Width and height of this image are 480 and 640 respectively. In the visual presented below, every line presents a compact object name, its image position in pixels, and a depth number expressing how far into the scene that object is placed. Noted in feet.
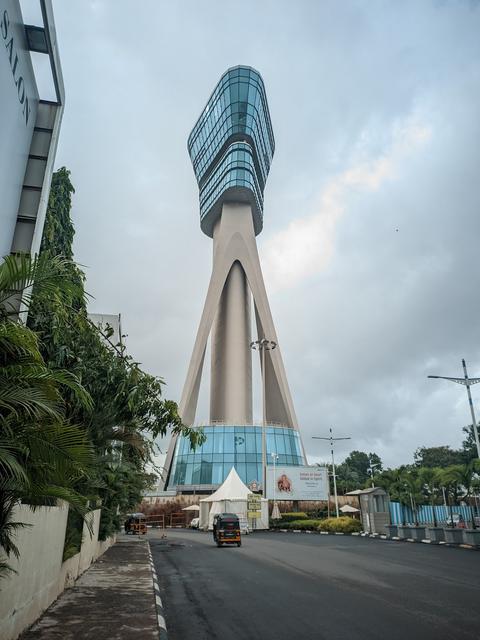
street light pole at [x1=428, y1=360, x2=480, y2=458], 76.23
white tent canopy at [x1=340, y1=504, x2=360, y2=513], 168.35
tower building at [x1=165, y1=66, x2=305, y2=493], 214.48
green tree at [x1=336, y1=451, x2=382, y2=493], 344.28
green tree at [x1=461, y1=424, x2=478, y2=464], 241.55
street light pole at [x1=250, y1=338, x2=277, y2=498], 150.00
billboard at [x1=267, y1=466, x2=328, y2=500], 154.10
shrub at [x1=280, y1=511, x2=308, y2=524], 145.02
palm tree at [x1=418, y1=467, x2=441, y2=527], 109.70
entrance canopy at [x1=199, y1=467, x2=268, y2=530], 130.93
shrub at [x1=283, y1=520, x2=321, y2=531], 131.13
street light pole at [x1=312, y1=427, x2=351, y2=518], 147.02
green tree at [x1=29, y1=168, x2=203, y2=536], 34.88
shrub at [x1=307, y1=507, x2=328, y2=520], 164.66
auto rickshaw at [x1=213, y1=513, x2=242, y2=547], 80.18
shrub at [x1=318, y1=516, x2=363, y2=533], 115.96
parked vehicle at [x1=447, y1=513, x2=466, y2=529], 118.43
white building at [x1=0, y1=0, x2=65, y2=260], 30.30
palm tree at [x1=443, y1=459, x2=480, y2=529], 89.66
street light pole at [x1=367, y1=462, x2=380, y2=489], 354.41
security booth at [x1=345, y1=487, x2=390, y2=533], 105.19
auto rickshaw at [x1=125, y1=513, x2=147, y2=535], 133.74
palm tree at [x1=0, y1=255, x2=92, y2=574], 16.08
